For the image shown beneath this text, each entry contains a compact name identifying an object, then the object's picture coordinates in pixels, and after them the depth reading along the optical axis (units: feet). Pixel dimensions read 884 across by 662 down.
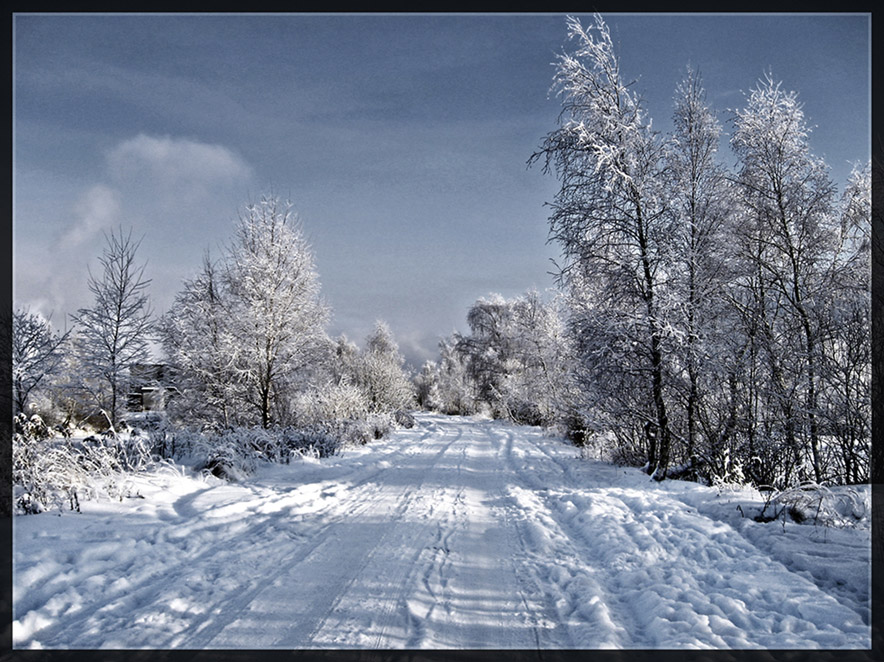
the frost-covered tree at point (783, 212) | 36.32
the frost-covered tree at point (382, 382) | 92.68
